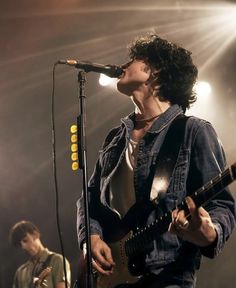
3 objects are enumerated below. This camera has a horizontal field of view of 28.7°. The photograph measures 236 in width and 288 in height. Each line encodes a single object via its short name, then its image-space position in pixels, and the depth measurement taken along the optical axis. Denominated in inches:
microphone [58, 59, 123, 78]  93.1
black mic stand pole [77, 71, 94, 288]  76.4
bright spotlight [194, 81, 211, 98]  271.1
